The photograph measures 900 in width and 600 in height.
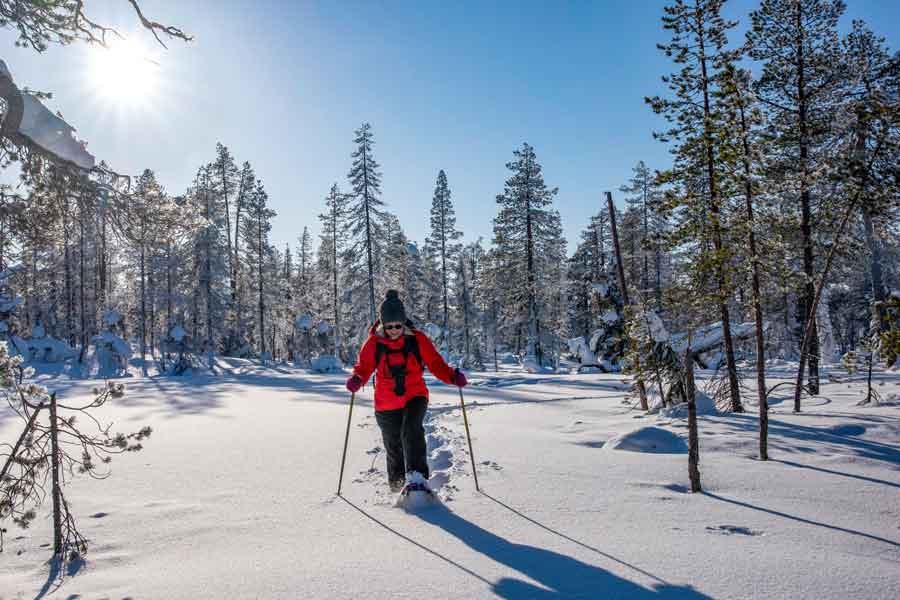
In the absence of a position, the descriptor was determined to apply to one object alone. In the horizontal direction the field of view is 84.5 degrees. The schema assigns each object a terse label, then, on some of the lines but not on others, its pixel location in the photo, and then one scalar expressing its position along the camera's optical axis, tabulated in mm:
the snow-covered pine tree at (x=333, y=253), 40250
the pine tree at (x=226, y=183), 38719
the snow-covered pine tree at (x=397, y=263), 31891
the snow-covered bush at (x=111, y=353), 29953
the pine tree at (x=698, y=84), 9220
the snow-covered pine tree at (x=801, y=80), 13547
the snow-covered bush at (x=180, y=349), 30000
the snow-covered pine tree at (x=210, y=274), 34906
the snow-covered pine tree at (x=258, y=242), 40156
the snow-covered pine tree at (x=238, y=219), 39531
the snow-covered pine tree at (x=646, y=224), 38062
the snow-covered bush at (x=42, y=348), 31845
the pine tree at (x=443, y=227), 41875
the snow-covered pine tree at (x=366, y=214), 30844
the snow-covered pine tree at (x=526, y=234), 32656
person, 4633
